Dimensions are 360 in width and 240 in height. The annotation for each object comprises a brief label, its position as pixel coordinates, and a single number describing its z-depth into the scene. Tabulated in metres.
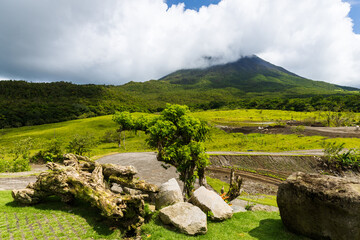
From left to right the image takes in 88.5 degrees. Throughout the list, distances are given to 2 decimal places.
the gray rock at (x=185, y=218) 13.48
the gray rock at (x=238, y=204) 20.02
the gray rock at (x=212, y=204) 15.86
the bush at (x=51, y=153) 49.50
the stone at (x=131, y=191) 18.25
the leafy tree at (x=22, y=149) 47.34
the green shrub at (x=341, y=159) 49.29
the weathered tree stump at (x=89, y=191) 13.59
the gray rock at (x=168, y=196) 17.48
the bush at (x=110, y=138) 93.47
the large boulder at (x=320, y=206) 11.34
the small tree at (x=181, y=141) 23.98
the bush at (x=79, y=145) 50.06
